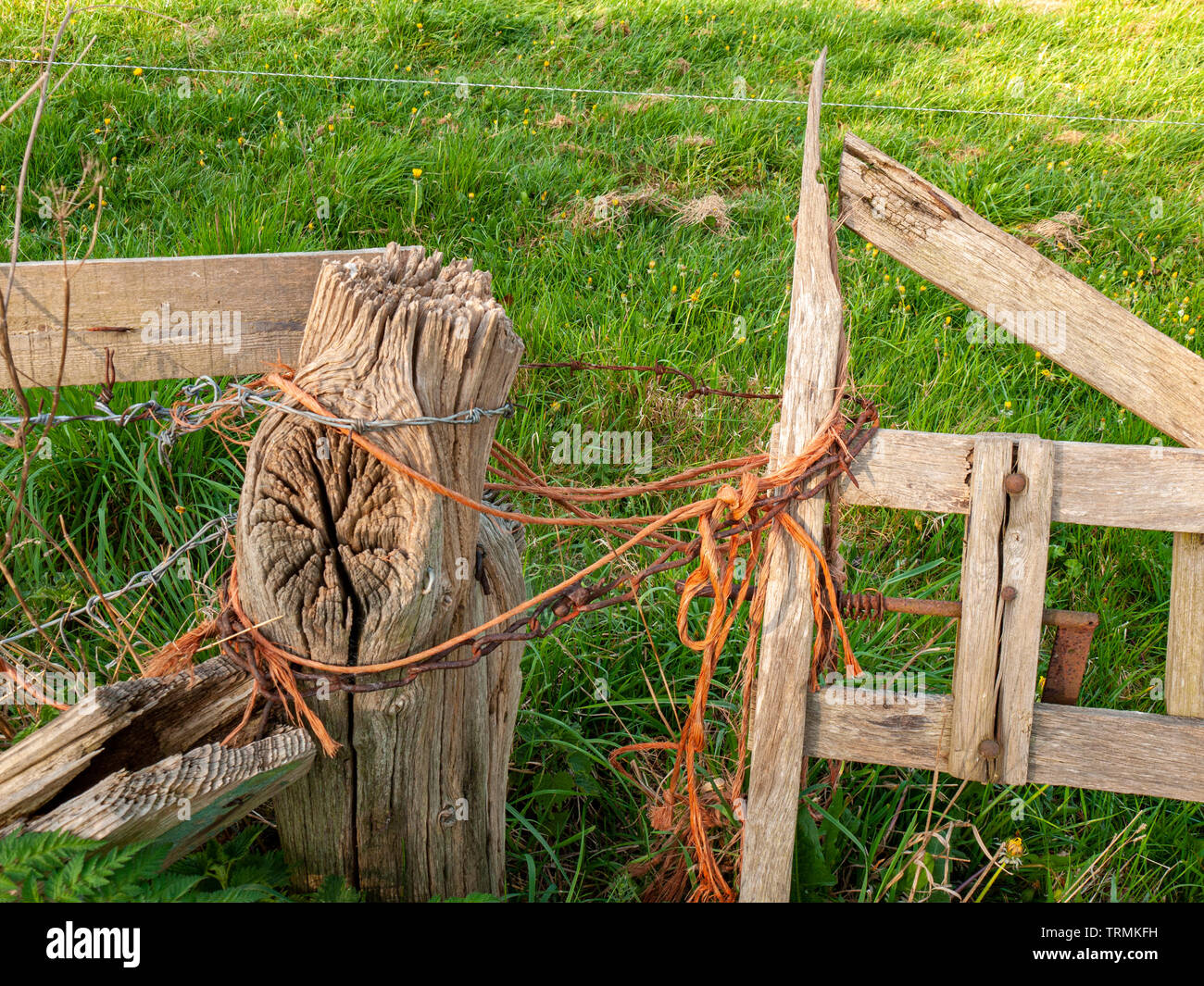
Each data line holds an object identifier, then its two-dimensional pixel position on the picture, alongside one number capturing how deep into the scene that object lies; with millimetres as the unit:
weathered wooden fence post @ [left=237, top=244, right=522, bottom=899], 1545
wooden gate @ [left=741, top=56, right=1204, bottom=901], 1659
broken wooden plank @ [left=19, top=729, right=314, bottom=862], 1425
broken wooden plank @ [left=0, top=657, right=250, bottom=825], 1488
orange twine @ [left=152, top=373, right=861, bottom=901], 1623
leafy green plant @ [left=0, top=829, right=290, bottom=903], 1346
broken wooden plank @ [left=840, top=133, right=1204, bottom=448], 2146
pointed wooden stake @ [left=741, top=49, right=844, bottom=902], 1673
